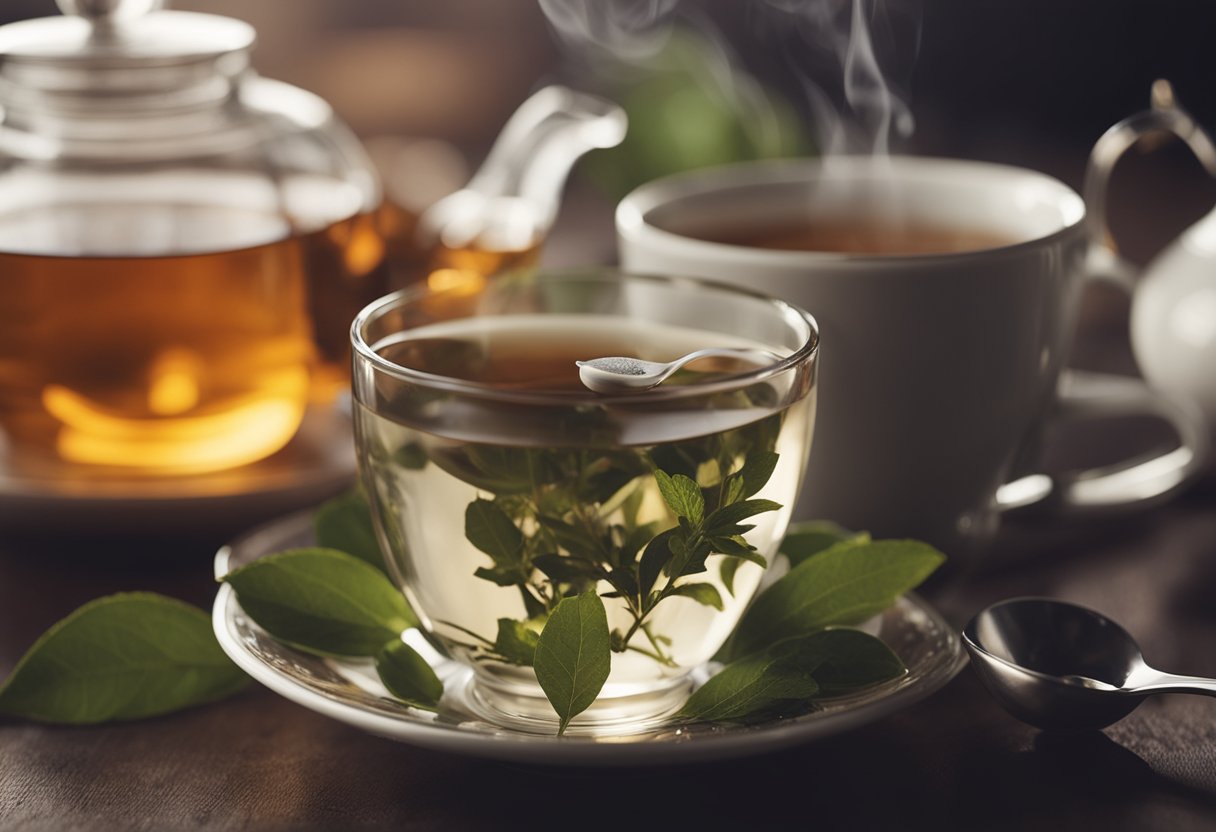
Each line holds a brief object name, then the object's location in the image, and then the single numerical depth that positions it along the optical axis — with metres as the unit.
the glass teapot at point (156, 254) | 0.75
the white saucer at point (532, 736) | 0.61
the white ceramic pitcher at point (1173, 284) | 0.79
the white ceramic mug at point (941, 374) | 0.70
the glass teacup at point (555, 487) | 0.63
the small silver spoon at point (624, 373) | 0.64
